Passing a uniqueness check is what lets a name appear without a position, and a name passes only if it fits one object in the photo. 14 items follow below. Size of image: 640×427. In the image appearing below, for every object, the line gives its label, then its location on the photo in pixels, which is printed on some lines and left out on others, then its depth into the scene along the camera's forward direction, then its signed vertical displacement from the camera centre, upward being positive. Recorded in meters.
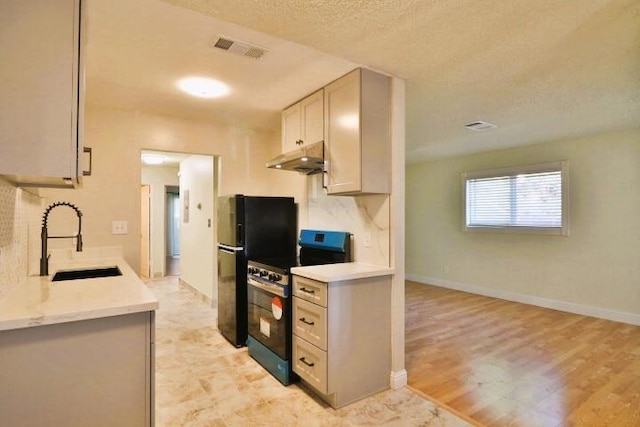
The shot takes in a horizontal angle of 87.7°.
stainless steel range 2.57 -0.67
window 4.67 +0.25
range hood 2.73 +0.48
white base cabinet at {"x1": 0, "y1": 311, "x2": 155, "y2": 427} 1.20 -0.61
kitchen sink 2.36 -0.43
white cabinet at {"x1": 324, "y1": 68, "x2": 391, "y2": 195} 2.44 +0.62
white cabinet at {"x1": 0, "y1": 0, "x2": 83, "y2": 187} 1.18 +0.47
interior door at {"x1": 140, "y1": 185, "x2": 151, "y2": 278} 6.94 -0.27
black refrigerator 3.25 -0.27
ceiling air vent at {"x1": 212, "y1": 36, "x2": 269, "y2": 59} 2.10 +1.10
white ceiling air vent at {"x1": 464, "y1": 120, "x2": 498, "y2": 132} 3.91 +1.08
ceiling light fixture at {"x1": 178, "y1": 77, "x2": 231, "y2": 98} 2.69 +1.09
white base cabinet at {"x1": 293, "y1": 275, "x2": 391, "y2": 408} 2.25 -0.86
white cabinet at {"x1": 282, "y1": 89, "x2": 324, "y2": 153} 2.85 +0.86
